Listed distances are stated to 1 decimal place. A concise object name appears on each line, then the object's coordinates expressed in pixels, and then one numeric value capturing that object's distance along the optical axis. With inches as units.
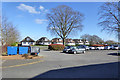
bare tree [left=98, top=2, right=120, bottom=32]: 682.5
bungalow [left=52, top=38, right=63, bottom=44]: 2609.9
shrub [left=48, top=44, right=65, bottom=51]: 881.0
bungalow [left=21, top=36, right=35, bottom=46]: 2356.4
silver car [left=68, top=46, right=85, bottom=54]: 628.4
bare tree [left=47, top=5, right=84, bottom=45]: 1155.7
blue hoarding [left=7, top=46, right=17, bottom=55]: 468.9
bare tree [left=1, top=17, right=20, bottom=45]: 752.2
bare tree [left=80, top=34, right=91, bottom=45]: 2607.5
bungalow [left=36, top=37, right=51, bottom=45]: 2530.9
